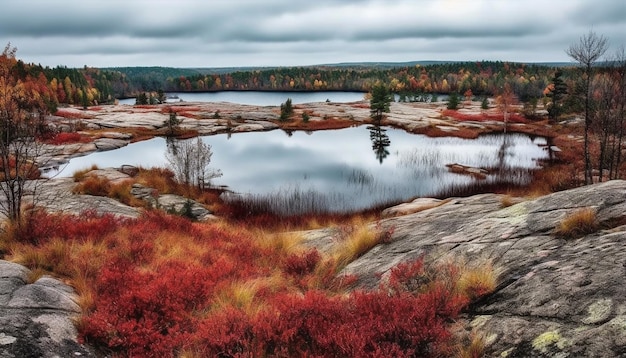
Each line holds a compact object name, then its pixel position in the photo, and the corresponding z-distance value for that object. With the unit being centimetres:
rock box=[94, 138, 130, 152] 4995
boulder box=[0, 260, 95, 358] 492
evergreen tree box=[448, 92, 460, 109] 9419
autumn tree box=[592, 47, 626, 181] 2566
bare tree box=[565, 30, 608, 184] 2380
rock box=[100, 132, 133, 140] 5584
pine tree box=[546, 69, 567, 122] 6844
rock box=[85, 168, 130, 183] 2438
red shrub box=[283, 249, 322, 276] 906
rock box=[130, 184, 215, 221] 1905
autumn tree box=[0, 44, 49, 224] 1074
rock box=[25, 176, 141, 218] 1542
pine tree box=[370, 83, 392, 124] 6762
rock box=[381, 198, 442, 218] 1697
